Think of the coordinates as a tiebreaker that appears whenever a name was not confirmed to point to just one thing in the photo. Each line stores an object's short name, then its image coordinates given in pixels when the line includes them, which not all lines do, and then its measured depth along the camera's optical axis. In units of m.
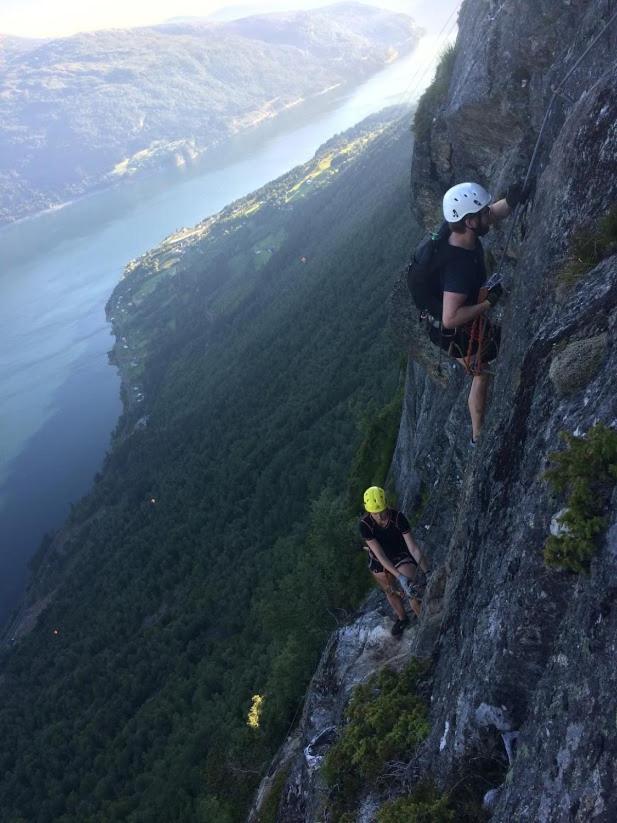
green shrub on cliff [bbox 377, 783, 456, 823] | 6.41
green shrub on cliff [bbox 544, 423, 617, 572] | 5.25
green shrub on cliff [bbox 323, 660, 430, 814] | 8.20
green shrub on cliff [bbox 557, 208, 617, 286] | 7.26
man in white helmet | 8.35
